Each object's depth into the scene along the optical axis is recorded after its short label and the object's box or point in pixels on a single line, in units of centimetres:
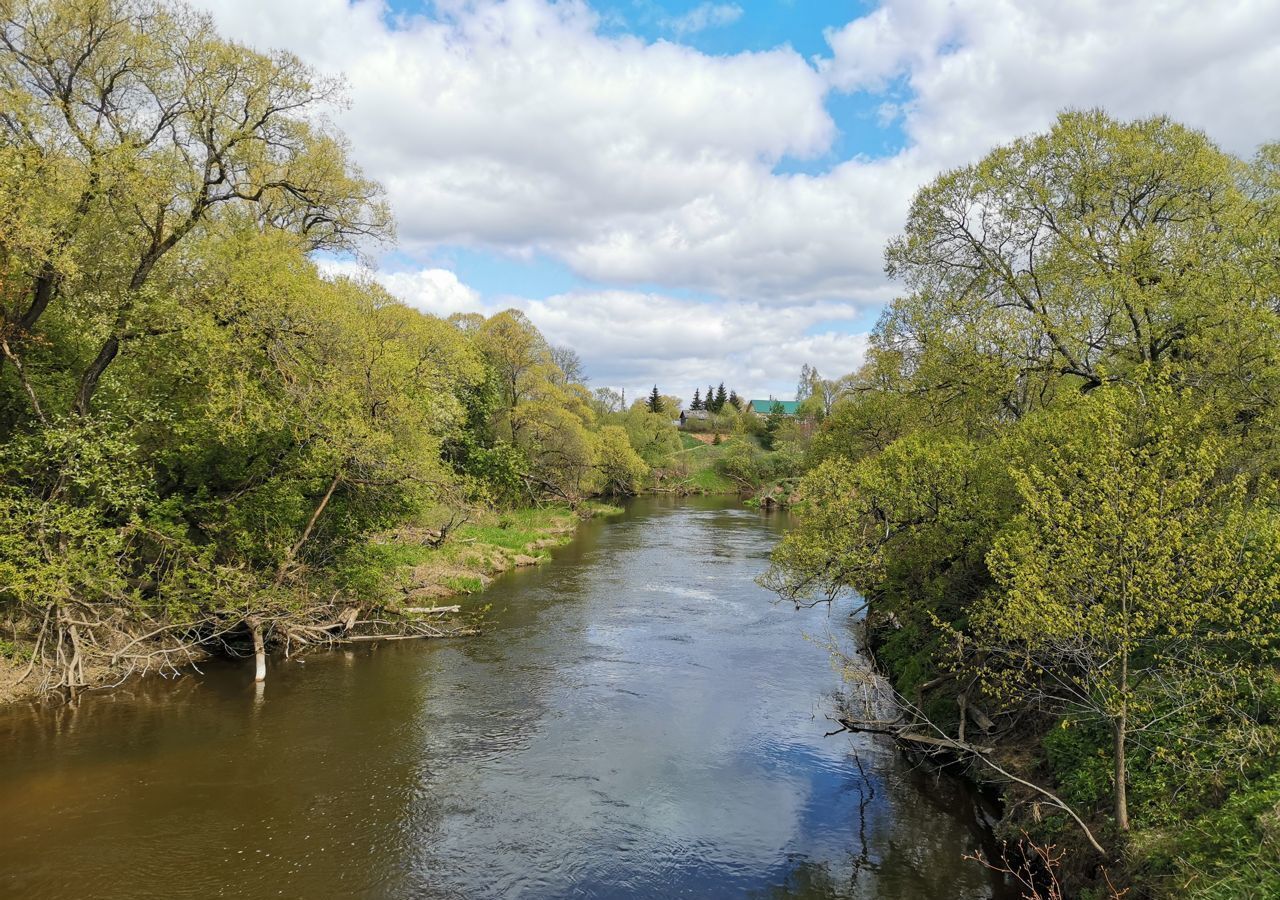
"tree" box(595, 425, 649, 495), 6612
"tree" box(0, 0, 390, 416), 1584
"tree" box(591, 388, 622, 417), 8594
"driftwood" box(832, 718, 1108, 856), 1202
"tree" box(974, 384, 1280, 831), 922
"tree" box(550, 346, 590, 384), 6919
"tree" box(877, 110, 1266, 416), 1697
